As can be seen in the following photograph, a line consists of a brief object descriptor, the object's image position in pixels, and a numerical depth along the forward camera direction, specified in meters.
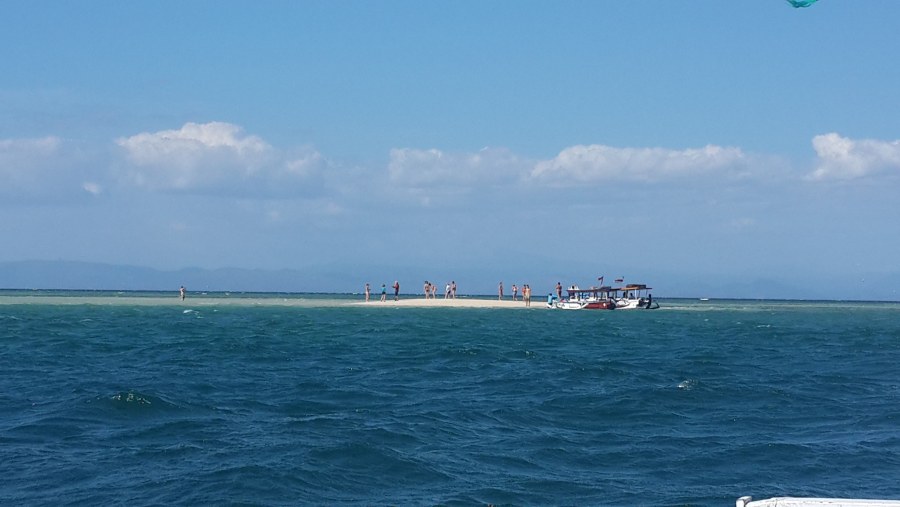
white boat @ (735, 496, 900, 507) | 9.65
